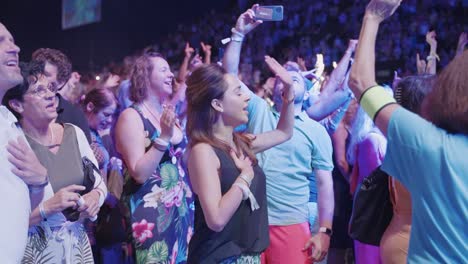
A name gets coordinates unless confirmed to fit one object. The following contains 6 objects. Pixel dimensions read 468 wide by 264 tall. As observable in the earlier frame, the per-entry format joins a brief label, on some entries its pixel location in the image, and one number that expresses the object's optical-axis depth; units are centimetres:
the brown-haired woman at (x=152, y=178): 345
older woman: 273
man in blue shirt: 346
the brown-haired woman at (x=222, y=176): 257
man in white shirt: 213
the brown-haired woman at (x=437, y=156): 180
